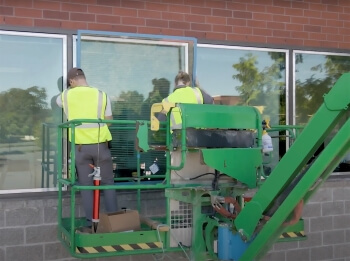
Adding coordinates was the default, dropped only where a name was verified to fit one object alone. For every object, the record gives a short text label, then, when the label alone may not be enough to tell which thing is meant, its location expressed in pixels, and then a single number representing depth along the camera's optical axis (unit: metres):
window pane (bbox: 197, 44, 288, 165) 7.75
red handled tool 5.30
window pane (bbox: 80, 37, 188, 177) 7.02
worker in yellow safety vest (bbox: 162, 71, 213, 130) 6.17
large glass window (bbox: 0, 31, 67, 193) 6.62
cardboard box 5.19
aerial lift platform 4.62
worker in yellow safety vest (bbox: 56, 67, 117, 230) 5.88
